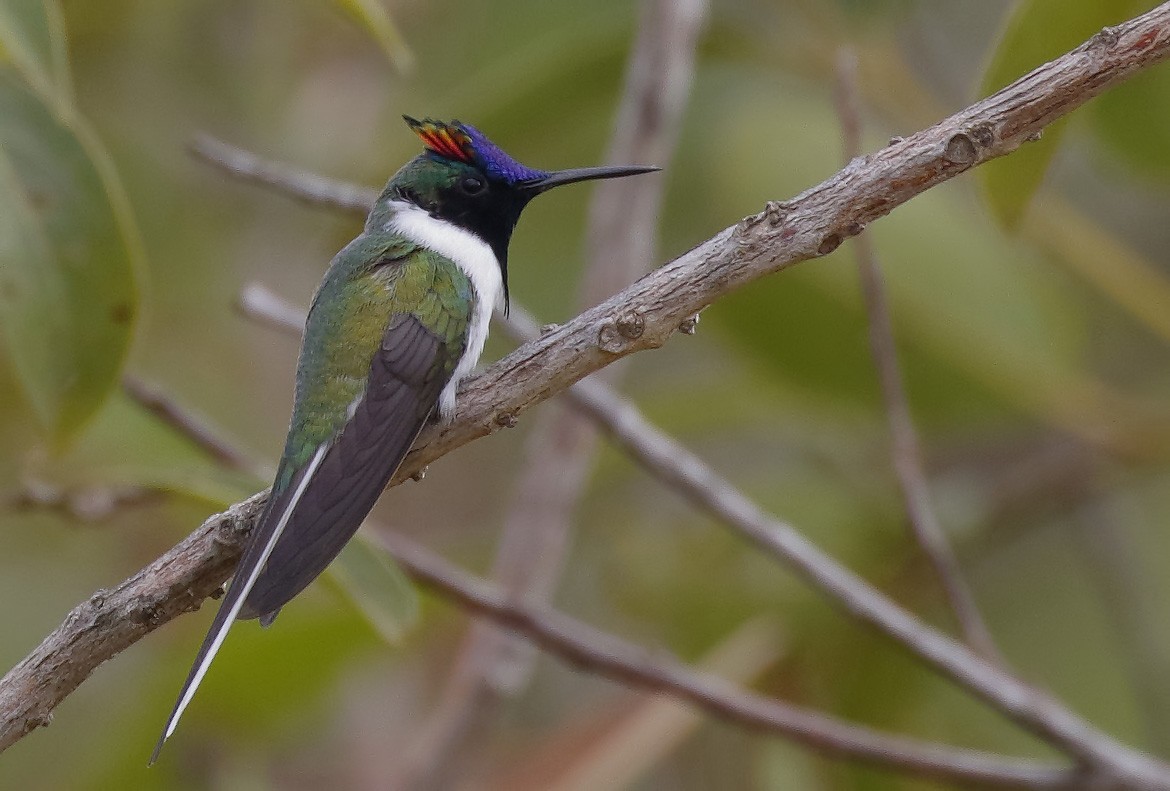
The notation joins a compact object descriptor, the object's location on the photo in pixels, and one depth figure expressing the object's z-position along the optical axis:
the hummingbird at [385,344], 3.95
